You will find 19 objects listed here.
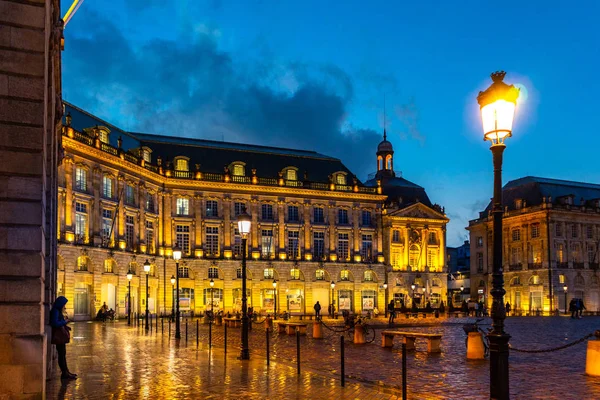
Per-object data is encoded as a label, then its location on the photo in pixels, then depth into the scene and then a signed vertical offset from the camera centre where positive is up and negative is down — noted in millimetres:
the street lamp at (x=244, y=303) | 20219 -1511
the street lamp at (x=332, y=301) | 72250 -5585
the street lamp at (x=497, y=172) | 9070 +1147
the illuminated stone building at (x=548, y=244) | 86188 +1103
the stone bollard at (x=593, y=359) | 16125 -2559
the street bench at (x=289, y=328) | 32675 -3740
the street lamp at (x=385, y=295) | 83312 -5196
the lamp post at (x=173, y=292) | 67588 -3843
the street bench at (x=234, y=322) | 41991 -4274
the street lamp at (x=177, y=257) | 30250 -157
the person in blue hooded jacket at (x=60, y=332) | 15195 -1748
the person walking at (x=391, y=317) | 43456 -4165
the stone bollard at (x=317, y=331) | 30500 -3529
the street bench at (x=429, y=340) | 22092 -2943
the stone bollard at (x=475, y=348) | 20141 -2853
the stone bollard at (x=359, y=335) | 25955 -3168
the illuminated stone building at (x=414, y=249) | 85938 +555
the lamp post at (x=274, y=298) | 72881 -4855
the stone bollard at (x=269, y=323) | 38338 -4045
